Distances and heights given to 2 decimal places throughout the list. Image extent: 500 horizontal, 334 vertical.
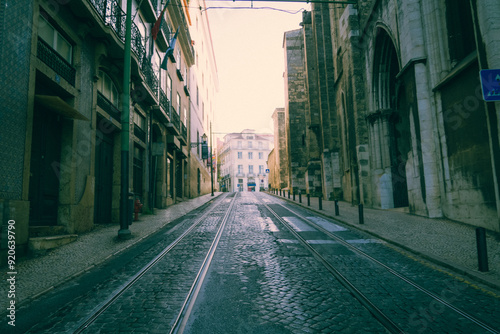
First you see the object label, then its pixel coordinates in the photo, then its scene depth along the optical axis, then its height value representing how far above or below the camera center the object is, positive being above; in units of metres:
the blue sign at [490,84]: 4.69 +1.52
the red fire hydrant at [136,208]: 11.10 -0.39
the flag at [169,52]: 14.44 +6.86
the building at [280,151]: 40.59 +5.56
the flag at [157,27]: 12.32 +6.73
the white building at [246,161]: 73.56 +7.69
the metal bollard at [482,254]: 4.32 -0.97
